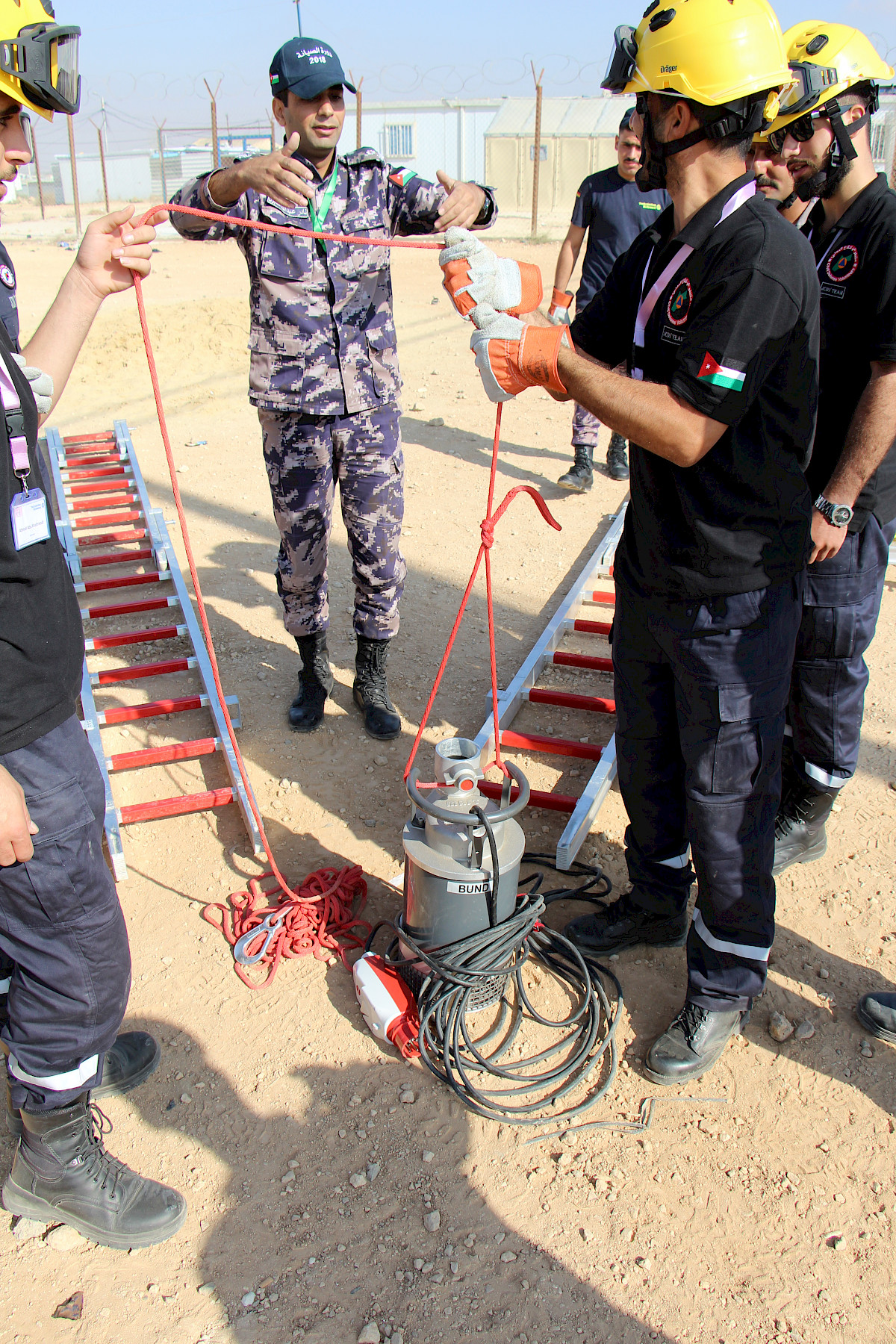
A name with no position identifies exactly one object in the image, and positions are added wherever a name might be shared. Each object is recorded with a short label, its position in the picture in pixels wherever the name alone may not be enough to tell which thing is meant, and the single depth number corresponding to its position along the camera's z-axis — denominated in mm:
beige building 35688
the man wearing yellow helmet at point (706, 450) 2068
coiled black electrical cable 2605
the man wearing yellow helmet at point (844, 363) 2795
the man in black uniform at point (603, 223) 6238
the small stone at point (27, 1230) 2285
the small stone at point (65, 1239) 2268
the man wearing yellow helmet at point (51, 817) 1812
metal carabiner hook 3053
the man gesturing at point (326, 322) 3490
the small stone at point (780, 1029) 2783
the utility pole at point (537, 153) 17906
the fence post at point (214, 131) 20641
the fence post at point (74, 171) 19559
